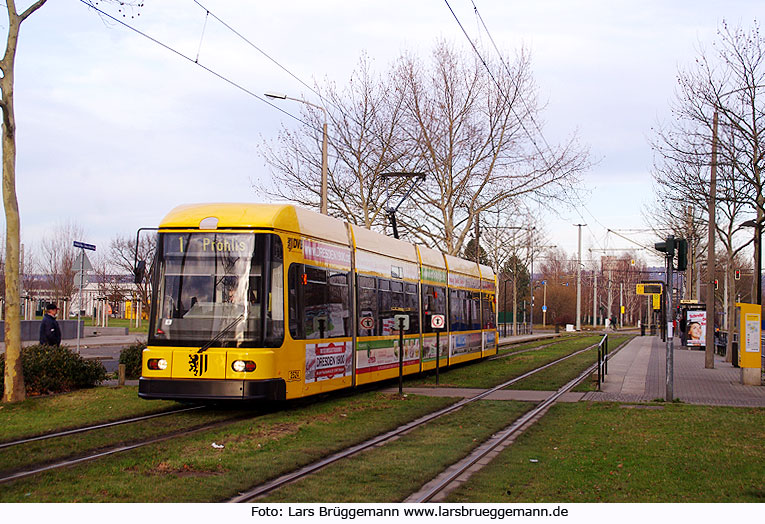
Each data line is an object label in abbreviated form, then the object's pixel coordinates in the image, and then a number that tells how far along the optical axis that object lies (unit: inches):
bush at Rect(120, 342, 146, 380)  732.7
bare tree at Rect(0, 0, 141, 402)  536.7
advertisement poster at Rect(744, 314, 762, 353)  793.6
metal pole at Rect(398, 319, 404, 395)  664.4
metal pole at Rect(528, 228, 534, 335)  2502.5
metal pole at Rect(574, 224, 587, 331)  3003.0
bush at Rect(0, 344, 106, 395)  586.2
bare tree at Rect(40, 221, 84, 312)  2174.0
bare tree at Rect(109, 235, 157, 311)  2767.5
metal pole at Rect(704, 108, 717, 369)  922.7
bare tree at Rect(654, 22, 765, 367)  797.9
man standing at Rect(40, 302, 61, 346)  644.1
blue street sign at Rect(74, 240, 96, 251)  733.3
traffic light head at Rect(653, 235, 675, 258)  638.2
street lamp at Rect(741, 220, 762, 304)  932.1
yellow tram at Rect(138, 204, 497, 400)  494.6
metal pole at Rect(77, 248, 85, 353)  791.0
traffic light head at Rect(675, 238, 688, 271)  631.2
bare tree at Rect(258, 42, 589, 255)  1322.6
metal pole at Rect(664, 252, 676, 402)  594.4
